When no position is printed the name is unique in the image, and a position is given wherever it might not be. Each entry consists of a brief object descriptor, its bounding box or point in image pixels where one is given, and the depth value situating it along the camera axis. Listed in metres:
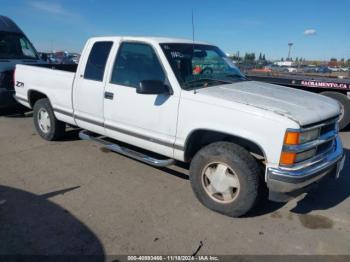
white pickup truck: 3.21
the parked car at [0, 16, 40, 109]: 7.67
